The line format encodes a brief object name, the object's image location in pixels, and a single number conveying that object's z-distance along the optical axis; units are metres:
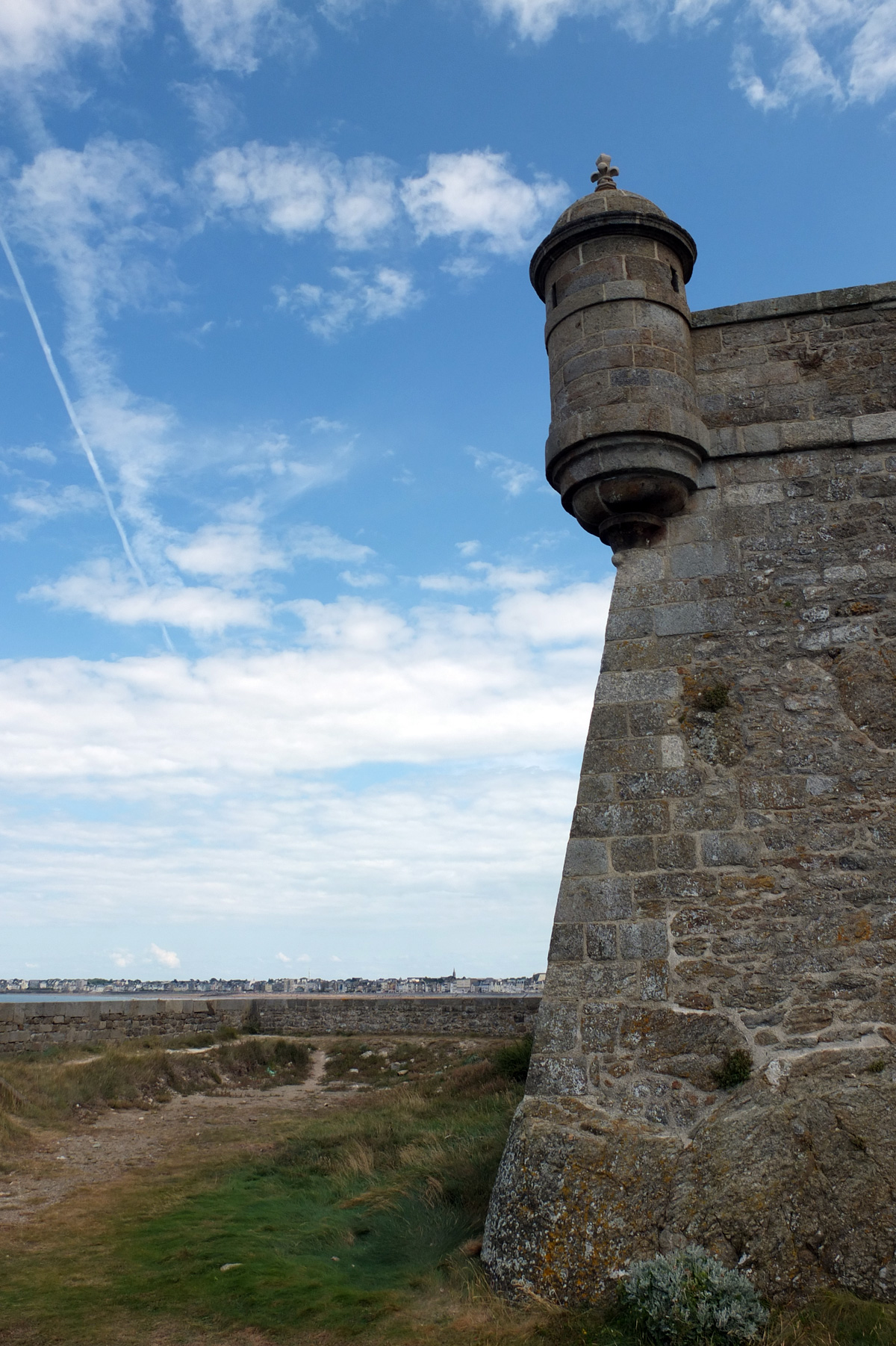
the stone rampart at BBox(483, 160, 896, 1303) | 4.12
